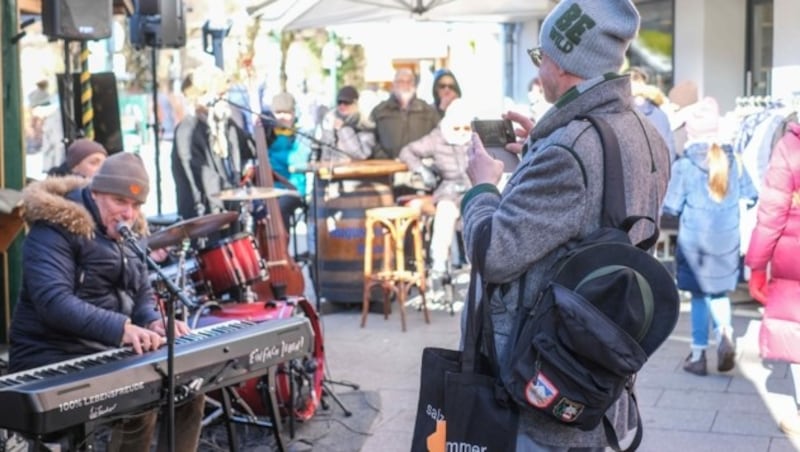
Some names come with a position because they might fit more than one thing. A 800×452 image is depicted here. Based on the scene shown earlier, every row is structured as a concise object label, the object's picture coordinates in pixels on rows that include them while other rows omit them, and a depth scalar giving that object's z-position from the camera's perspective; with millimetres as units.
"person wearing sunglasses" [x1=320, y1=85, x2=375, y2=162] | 10852
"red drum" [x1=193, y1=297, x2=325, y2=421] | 6422
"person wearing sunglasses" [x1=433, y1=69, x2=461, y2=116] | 11742
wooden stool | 9727
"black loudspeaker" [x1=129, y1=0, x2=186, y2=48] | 10500
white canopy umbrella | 14750
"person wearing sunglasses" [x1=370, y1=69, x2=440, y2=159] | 11144
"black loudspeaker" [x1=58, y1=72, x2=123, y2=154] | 9961
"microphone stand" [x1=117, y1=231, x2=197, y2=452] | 4340
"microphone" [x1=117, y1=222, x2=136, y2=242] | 4609
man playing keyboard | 4930
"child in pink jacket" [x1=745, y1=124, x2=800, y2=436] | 6305
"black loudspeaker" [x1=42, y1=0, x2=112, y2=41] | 8289
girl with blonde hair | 7824
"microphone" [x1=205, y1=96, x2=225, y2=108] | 9203
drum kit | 6426
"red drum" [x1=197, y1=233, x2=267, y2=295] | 6977
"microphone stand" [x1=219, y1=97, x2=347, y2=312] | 8084
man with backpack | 3033
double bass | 8875
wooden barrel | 10242
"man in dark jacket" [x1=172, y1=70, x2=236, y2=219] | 9547
